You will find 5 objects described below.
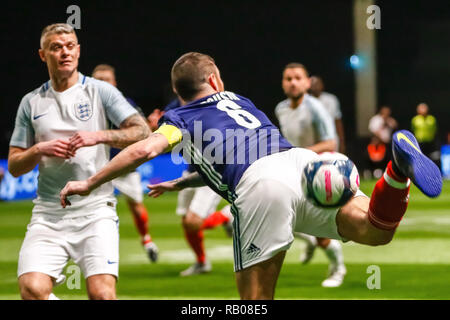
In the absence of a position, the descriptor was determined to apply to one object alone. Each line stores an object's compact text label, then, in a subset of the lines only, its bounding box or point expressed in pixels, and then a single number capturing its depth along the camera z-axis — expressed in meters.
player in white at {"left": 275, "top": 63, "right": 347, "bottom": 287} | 17.37
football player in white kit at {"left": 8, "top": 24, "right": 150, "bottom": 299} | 10.52
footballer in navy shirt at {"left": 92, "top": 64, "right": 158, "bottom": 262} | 20.77
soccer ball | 8.55
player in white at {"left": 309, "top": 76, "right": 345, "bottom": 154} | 25.48
